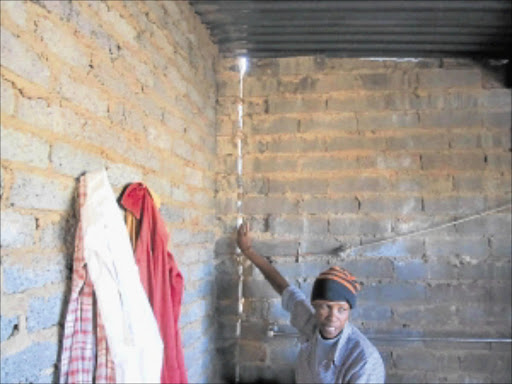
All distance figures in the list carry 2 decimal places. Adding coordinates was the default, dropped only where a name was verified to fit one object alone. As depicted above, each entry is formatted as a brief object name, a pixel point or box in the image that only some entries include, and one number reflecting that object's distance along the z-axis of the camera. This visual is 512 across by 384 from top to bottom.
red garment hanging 1.78
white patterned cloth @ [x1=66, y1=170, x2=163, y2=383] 1.42
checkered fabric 1.42
